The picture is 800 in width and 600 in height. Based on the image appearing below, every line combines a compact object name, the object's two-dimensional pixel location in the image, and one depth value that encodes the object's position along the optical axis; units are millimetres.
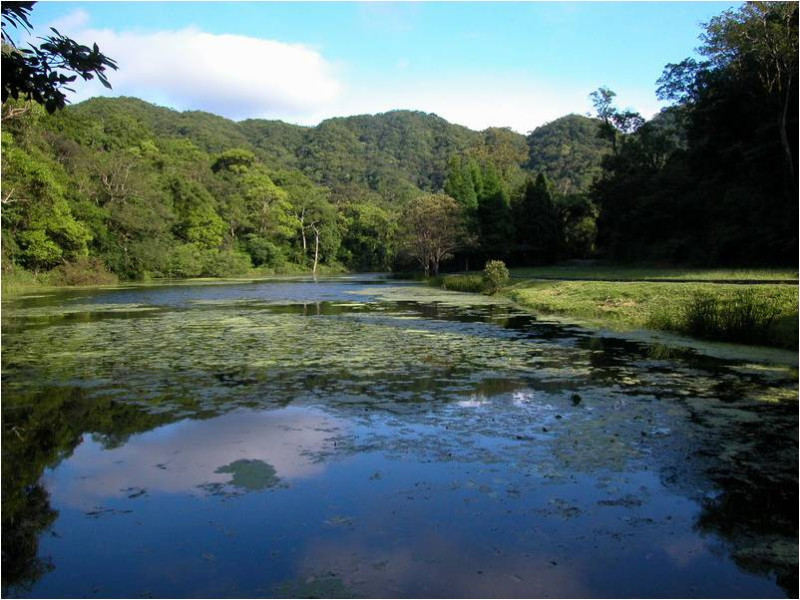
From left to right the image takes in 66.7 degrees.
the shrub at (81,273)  40406
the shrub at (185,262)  55281
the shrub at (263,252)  70812
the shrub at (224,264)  60156
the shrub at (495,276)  29125
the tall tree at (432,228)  45625
